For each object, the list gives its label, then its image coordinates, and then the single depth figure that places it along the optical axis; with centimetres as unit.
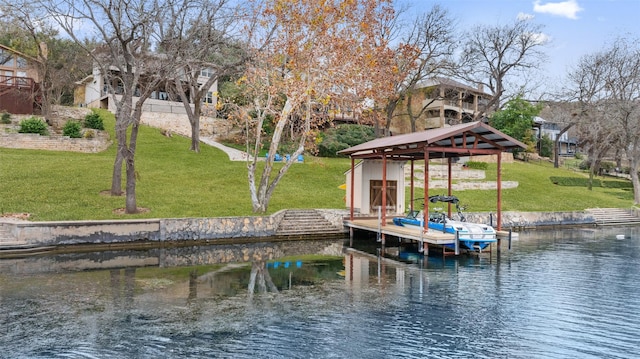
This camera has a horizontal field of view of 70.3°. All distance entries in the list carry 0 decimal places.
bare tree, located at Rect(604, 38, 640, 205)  3488
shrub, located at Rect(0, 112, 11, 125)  3541
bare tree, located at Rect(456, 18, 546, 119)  4112
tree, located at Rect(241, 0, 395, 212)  2122
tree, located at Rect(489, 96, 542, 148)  5575
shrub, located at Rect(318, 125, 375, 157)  4216
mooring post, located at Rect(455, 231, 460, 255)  1748
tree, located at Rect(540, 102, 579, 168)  5014
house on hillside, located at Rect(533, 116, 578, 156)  7946
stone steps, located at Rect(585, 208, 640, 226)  3097
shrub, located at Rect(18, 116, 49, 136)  3450
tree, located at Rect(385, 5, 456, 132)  3853
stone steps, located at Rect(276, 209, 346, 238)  2283
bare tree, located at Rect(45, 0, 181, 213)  2002
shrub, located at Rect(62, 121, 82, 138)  3541
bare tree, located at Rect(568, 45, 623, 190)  3771
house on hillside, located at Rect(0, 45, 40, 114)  3896
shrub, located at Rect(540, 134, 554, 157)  6525
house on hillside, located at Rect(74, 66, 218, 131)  4666
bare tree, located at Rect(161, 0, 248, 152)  2155
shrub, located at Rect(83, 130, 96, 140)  3593
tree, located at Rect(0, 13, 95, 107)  3838
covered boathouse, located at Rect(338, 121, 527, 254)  1790
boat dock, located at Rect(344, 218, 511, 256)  1761
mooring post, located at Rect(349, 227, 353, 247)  2298
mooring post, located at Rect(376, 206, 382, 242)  2109
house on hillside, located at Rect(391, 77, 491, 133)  5675
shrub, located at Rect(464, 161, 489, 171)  4159
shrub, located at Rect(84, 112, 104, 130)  3739
